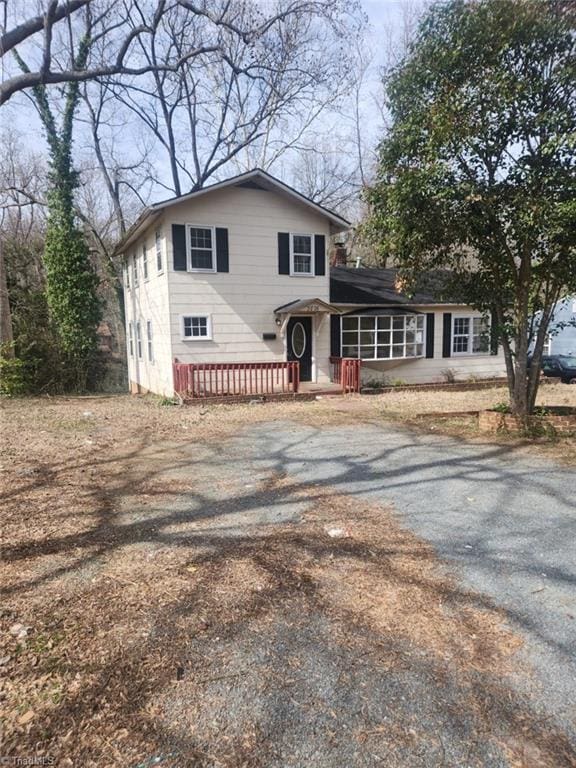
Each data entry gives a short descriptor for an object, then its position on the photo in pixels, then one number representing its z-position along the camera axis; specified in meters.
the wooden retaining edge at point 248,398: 11.56
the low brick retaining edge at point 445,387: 14.10
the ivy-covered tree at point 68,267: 16.62
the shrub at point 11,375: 13.61
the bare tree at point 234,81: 14.32
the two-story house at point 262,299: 12.79
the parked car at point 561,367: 17.45
